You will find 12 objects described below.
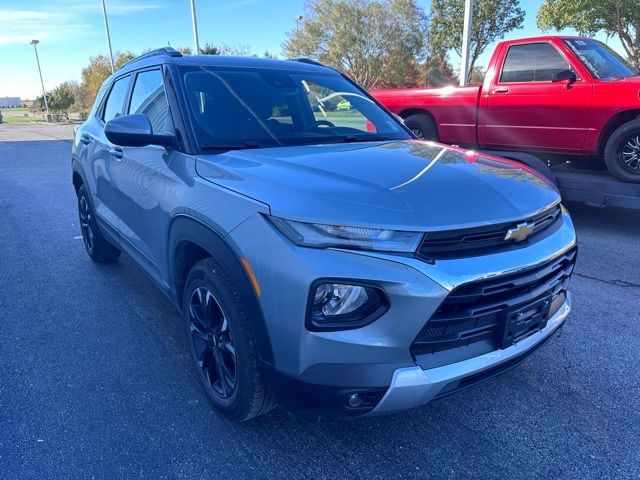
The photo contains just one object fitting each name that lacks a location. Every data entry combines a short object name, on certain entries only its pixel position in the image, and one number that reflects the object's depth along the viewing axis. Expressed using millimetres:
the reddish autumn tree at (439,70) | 39634
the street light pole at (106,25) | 33616
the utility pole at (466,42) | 11922
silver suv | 1879
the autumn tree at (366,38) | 38031
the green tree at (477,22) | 33250
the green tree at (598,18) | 22297
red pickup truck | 5539
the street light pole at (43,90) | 55000
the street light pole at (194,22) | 20953
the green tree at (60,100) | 53256
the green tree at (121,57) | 46725
